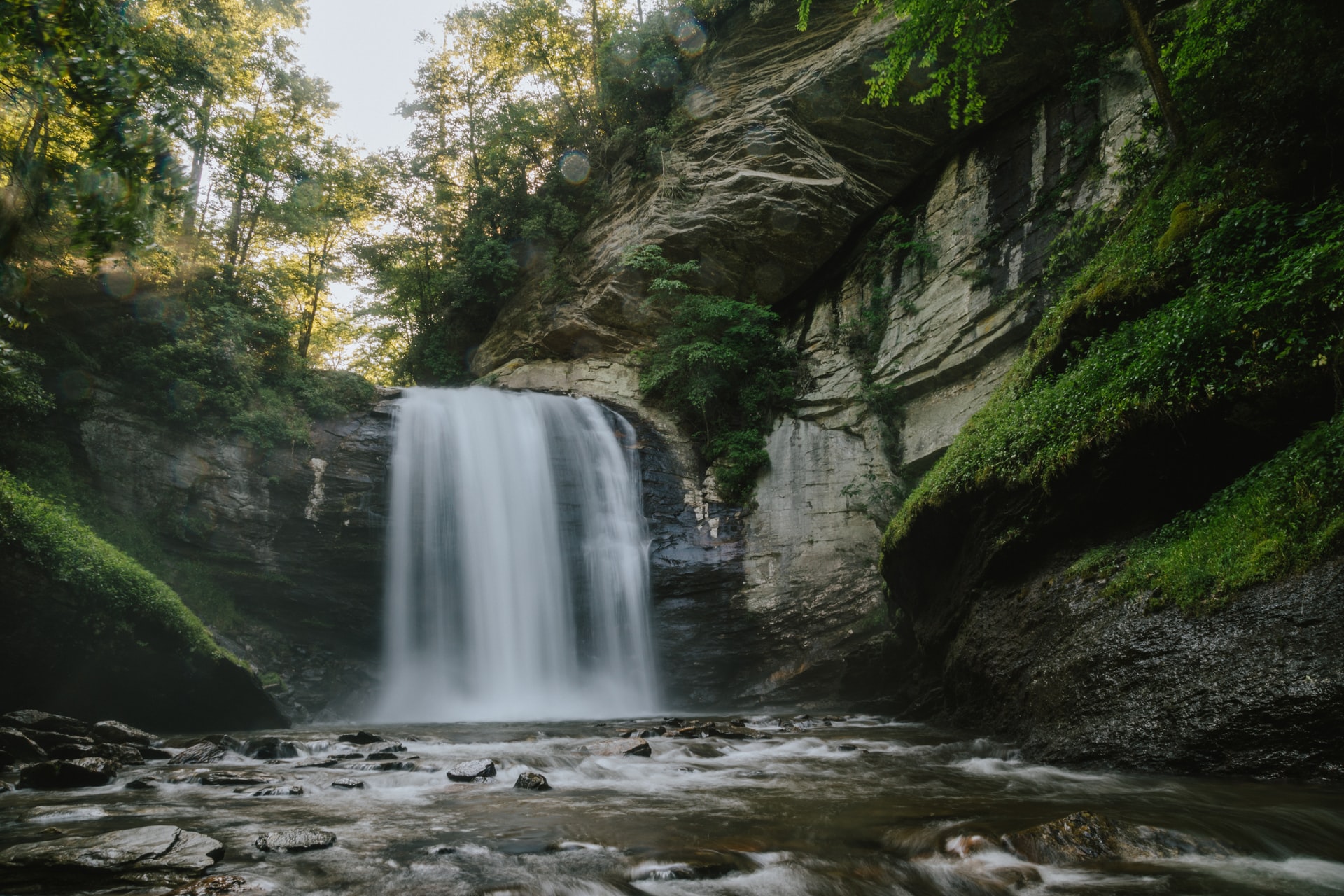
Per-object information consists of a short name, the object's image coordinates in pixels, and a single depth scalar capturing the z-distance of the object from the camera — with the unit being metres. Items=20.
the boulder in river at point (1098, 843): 3.29
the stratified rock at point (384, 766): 6.71
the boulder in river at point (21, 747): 6.49
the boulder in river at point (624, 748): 7.43
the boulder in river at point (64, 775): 5.35
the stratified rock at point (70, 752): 6.55
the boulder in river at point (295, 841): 3.82
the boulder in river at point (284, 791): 5.57
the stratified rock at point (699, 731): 8.97
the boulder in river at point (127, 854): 3.22
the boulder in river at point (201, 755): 7.01
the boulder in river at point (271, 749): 7.53
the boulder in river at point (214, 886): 3.00
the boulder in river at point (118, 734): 7.76
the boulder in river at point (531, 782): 5.93
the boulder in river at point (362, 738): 8.44
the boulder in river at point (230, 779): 5.90
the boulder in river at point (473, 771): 6.25
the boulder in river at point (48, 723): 7.54
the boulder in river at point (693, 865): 3.43
